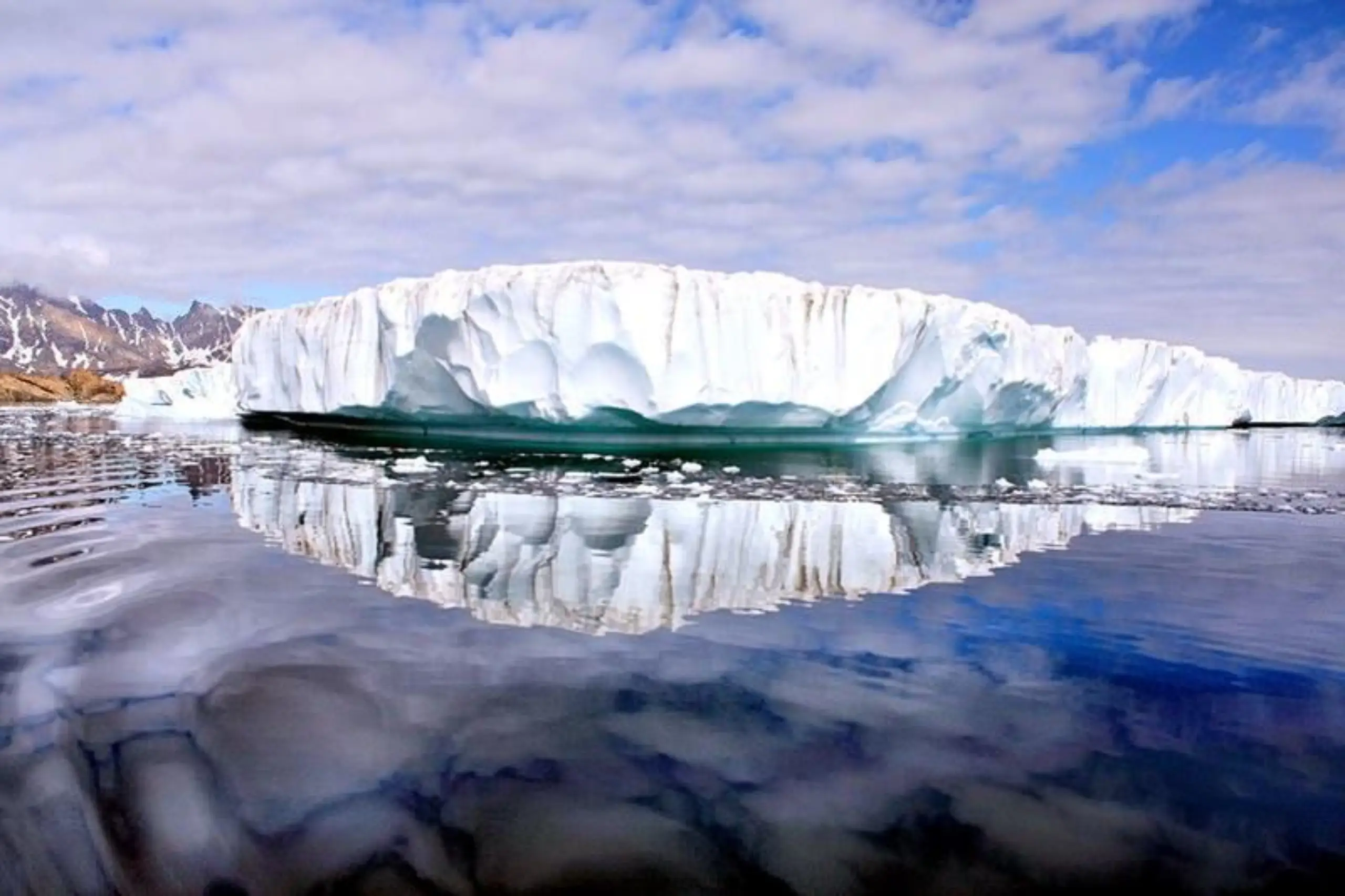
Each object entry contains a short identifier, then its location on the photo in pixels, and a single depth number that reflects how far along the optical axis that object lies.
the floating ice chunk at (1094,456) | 16.19
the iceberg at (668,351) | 14.20
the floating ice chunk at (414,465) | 12.44
